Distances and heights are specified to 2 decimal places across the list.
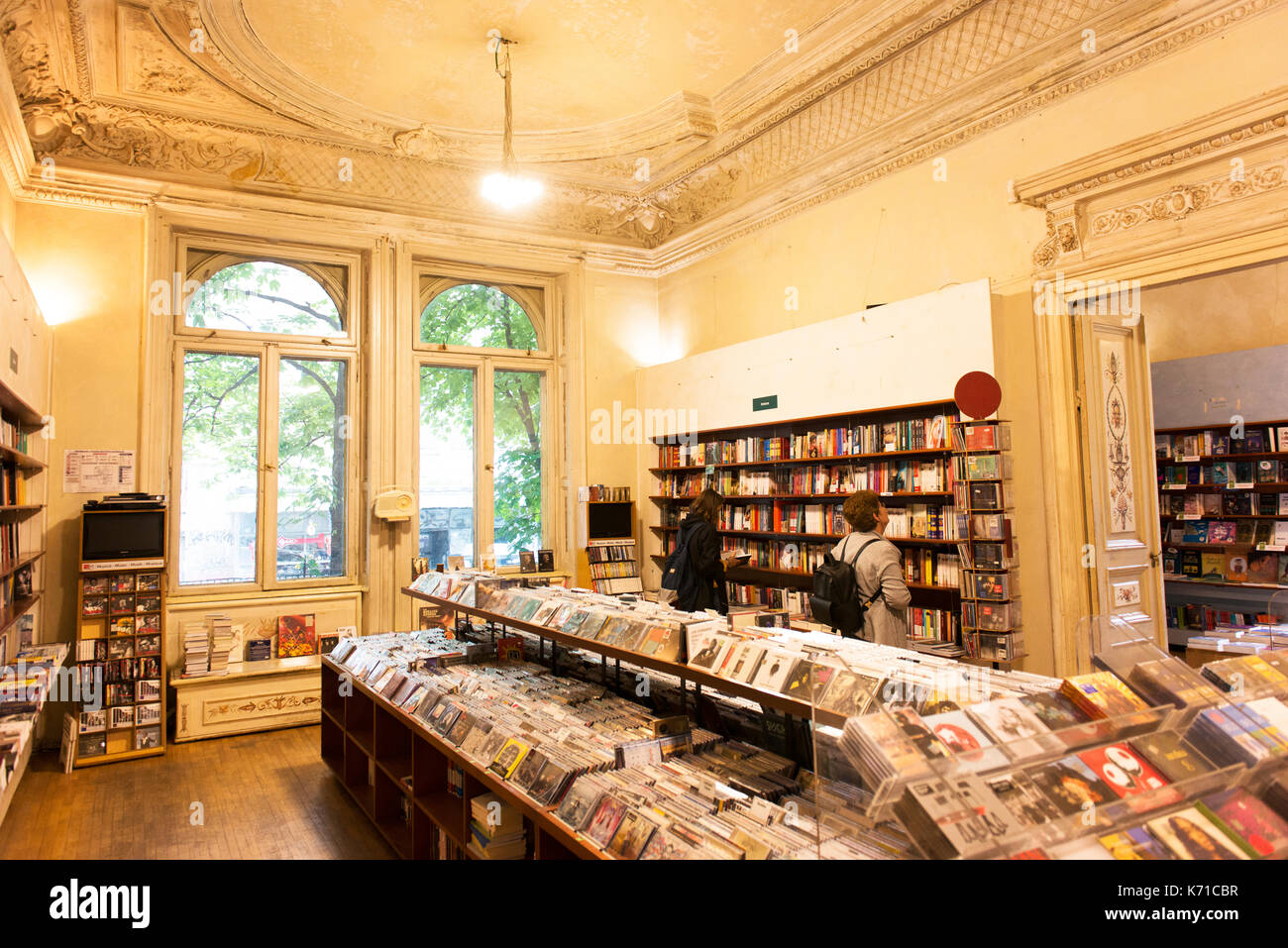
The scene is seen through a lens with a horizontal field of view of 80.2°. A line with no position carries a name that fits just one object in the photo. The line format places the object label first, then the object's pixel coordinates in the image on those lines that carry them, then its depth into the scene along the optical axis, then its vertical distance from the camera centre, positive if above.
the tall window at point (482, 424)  7.63 +0.90
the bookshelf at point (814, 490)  5.20 +0.12
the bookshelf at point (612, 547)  7.84 -0.40
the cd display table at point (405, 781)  2.53 -1.31
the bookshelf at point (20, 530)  4.45 -0.06
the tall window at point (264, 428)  6.66 +0.80
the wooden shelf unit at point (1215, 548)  6.61 -0.47
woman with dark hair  5.69 -0.35
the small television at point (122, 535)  5.56 -0.12
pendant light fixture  4.94 +2.11
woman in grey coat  4.22 -0.38
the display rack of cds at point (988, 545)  4.79 -0.28
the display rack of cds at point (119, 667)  5.50 -1.08
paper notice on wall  5.94 +0.37
